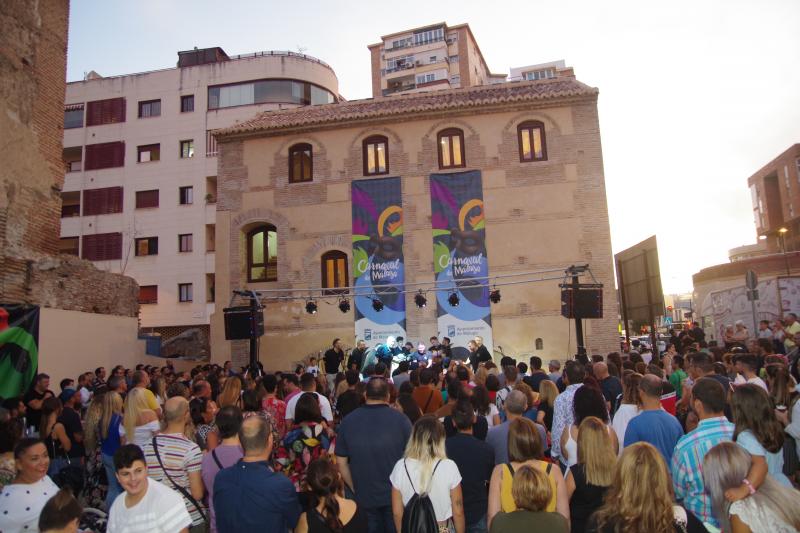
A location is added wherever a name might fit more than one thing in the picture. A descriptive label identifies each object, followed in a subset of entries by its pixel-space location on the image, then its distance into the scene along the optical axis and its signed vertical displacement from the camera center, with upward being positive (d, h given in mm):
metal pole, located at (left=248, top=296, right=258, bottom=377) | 14680 -64
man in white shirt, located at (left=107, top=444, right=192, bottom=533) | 3471 -983
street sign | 13453 +861
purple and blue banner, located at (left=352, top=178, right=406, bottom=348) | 19297 +2516
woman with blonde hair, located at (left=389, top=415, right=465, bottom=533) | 4066 -1034
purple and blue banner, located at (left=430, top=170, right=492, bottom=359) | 18812 +2425
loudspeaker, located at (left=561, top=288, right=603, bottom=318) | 14023 +524
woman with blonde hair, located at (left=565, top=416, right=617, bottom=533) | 3738 -957
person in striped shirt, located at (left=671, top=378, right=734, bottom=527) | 3811 -861
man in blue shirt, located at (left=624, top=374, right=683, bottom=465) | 4742 -855
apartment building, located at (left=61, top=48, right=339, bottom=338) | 31500 +10123
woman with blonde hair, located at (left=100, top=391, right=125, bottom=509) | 5695 -864
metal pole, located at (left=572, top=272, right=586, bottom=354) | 13412 -8
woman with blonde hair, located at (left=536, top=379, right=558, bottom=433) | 6539 -836
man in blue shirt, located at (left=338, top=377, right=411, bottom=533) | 4734 -989
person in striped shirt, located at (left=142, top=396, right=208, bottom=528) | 4363 -947
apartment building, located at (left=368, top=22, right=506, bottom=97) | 51750 +24826
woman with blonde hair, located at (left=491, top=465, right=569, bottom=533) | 3275 -1050
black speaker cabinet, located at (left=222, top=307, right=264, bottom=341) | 15203 +434
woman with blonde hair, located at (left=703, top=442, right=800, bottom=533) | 2900 -935
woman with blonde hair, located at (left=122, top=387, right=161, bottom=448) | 5465 -722
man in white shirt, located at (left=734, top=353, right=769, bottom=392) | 6715 -574
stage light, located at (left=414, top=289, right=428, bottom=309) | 18141 +994
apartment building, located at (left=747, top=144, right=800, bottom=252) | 50625 +11236
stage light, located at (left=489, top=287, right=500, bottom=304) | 17344 +964
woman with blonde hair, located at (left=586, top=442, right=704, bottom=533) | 2879 -903
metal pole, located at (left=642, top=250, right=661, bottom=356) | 13470 +143
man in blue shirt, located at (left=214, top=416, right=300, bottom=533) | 3520 -948
